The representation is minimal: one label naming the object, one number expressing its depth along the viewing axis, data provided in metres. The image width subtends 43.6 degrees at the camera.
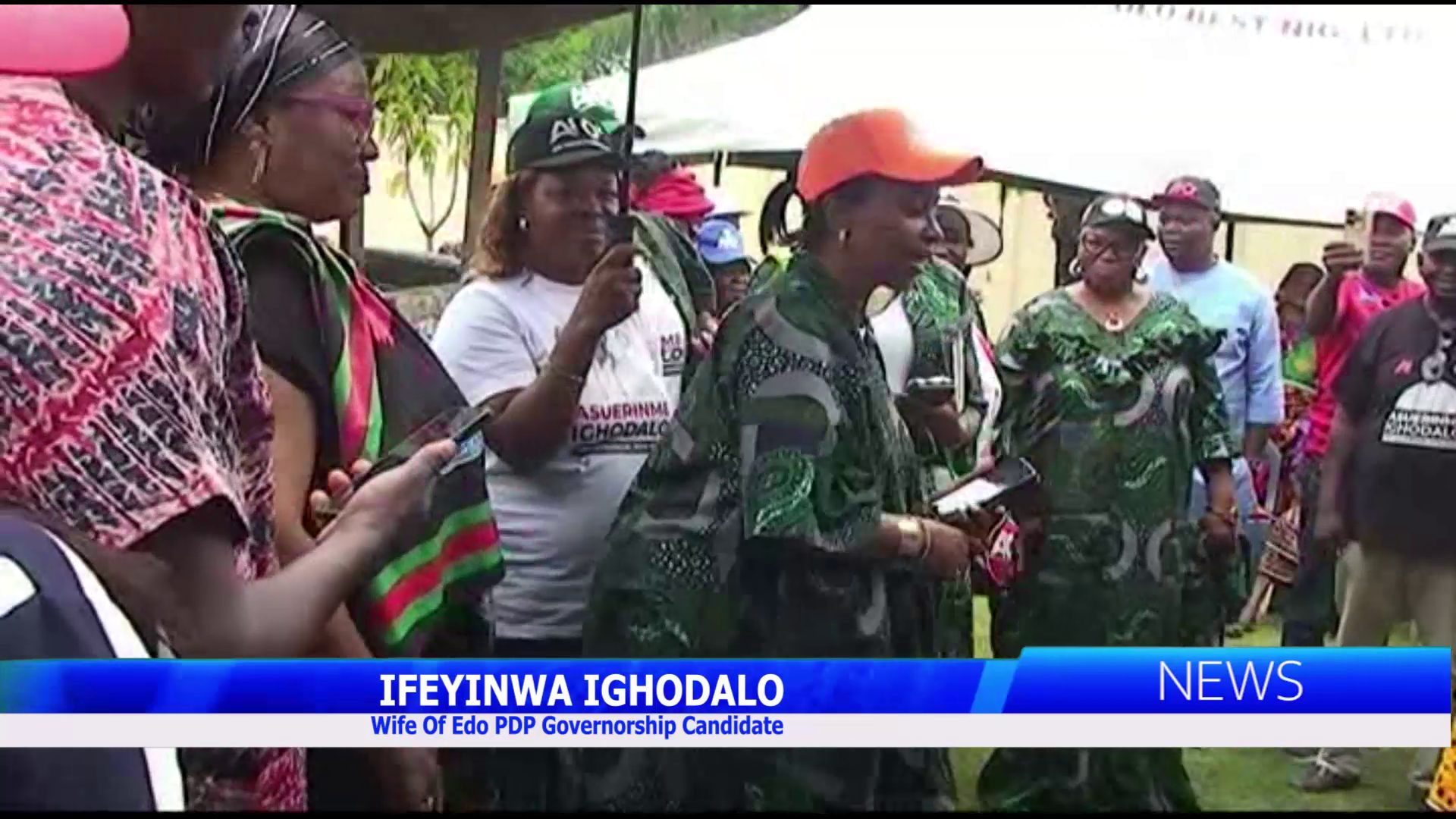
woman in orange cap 2.18
